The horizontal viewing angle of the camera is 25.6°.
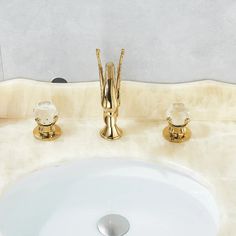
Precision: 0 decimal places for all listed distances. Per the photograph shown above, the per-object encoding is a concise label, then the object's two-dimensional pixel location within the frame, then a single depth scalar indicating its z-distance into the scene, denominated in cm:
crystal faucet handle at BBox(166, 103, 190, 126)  121
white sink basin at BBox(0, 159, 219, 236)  111
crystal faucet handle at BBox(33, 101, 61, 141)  122
